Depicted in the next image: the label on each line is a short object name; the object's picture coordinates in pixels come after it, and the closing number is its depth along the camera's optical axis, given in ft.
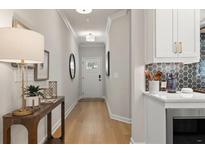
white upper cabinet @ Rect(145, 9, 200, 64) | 5.44
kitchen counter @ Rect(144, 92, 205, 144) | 4.33
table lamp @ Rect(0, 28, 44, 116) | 3.40
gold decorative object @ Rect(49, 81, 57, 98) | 7.04
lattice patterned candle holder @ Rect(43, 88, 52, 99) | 6.74
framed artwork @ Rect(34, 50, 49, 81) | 6.49
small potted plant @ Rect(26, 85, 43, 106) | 4.66
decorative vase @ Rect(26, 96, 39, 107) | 4.64
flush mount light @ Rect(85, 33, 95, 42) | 14.60
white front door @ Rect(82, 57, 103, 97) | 20.80
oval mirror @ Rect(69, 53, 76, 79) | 13.94
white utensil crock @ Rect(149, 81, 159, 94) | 5.52
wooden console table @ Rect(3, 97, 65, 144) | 3.87
